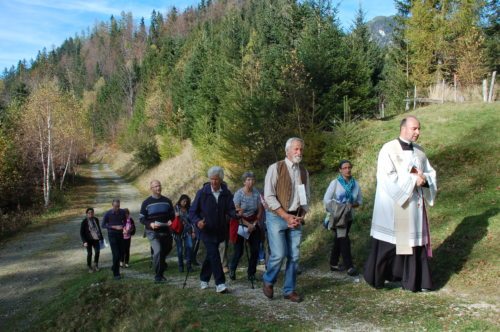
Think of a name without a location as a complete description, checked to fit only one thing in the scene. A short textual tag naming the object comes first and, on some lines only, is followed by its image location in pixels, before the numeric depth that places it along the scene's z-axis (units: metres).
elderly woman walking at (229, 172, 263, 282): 8.27
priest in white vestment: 5.92
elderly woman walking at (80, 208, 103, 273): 12.56
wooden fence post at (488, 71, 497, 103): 20.20
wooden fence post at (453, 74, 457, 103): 23.17
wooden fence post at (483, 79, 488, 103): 20.41
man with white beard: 5.92
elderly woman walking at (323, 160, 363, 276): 7.84
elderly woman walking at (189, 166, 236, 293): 6.95
